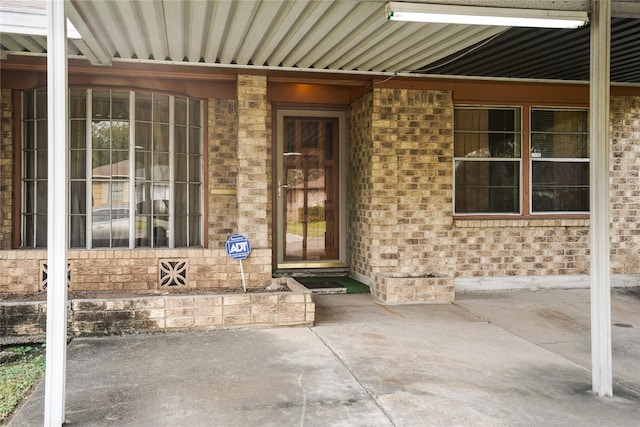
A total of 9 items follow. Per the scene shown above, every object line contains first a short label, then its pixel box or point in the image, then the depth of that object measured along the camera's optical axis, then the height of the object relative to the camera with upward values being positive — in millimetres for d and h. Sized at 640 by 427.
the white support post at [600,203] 4293 +48
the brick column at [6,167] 7238 +576
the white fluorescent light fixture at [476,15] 4594 +1695
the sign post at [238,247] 6832 -481
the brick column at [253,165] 7301 +611
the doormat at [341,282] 8117 -1160
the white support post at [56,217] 3572 -49
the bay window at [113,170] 7312 +554
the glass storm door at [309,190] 9062 +335
